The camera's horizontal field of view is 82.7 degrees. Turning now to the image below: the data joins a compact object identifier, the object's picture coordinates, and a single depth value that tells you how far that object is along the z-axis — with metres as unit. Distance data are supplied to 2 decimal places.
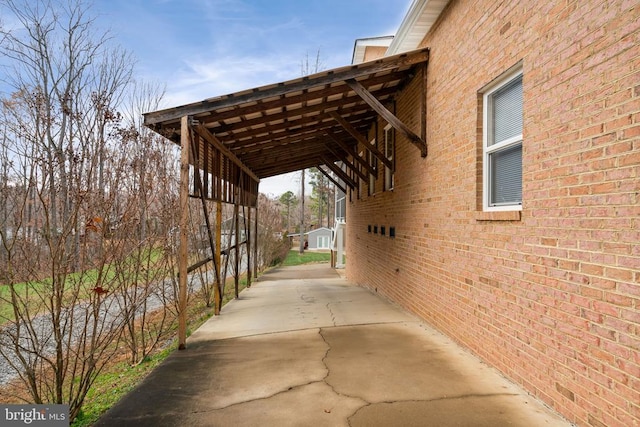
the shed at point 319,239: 43.47
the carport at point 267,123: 4.74
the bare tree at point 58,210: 2.97
